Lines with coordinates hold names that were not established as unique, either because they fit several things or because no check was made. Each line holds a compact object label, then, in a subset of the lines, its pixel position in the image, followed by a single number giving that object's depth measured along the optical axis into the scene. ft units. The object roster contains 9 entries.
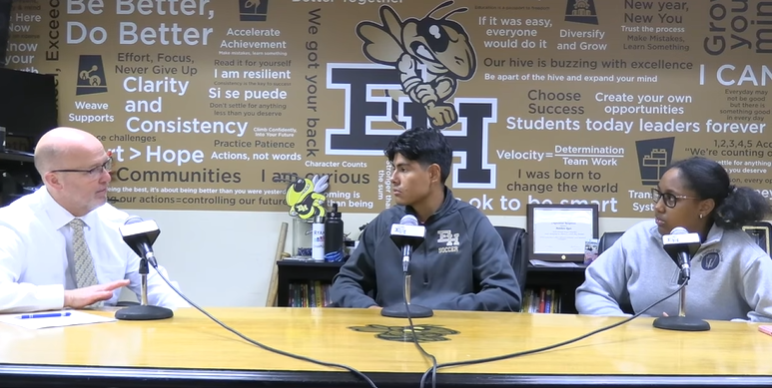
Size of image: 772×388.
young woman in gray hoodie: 7.07
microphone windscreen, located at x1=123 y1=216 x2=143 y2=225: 5.97
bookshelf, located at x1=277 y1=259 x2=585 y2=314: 11.70
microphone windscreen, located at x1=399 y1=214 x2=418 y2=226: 6.39
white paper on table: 5.32
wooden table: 3.96
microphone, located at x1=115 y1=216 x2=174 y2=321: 5.79
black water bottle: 11.95
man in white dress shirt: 6.72
